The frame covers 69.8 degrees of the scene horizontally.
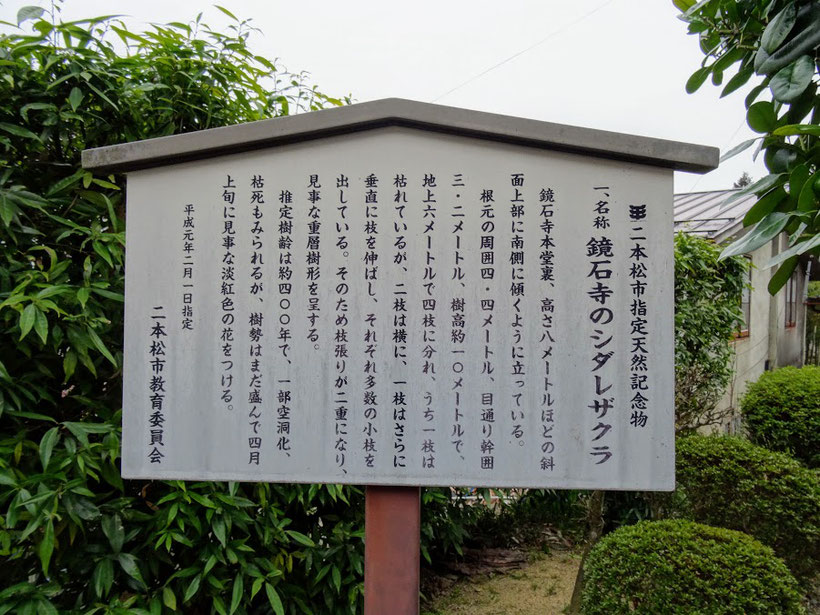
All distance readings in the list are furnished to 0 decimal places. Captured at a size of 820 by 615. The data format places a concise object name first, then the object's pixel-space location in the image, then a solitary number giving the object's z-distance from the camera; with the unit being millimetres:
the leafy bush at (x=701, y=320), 5660
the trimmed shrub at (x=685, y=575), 2996
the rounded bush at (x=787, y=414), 6566
